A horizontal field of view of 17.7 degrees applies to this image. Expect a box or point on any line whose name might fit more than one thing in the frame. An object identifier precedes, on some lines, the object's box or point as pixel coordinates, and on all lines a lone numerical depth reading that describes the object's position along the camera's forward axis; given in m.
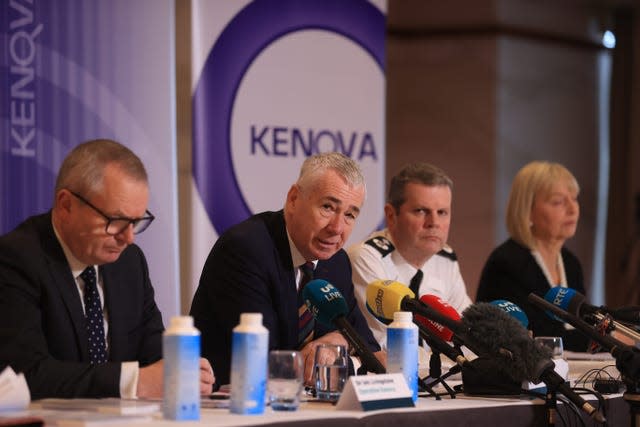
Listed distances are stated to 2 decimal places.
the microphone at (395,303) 5.32
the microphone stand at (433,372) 5.53
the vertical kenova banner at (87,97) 8.73
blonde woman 9.73
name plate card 4.91
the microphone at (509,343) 5.34
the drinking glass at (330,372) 5.33
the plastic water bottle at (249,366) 4.60
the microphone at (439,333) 5.48
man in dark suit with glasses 5.07
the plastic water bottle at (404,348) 5.40
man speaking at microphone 6.42
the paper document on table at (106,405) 4.36
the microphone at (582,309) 5.91
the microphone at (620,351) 5.43
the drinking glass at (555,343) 6.60
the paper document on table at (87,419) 4.16
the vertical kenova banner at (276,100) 9.88
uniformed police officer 8.28
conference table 4.45
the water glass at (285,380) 4.83
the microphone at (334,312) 5.10
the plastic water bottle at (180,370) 4.42
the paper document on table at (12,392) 4.36
